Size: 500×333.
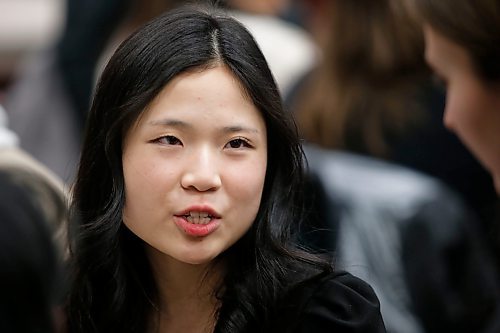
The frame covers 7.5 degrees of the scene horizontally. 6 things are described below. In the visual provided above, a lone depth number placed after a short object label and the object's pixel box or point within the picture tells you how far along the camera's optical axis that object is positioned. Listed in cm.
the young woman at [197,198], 338
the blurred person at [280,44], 514
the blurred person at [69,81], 489
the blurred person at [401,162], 415
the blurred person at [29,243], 366
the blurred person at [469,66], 364
